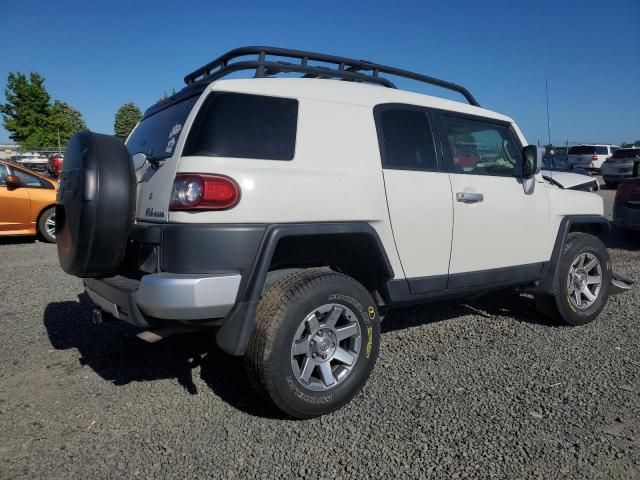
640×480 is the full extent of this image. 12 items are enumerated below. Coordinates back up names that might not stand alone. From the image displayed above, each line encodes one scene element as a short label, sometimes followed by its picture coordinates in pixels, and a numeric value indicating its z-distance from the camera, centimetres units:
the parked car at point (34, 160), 3088
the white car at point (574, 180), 961
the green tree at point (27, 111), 4512
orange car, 867
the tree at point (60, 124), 4712
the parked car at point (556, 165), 1360
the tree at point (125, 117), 7506
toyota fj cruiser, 248
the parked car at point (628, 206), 798
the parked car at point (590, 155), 2530
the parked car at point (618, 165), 1922
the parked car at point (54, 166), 1721
